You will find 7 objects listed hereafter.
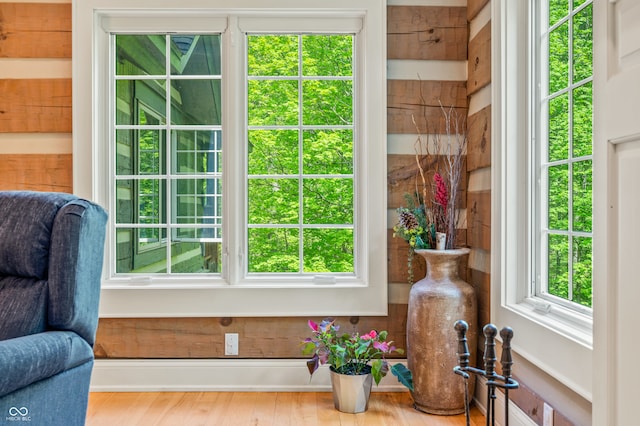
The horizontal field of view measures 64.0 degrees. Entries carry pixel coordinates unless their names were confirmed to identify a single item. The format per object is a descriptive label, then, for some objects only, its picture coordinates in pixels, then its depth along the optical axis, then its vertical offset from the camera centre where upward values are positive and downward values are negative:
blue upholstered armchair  1.78 -0.27
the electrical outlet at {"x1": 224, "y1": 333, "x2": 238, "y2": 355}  2.95 -0.77
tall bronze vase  2.54 -0.61
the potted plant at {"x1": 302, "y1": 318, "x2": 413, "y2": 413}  2.59 -0.79
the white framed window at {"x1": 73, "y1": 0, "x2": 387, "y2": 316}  2.93 +0.31
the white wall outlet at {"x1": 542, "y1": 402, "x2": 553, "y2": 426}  1.91 -0.78
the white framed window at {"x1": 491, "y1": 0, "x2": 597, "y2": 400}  1.90 +0.11
